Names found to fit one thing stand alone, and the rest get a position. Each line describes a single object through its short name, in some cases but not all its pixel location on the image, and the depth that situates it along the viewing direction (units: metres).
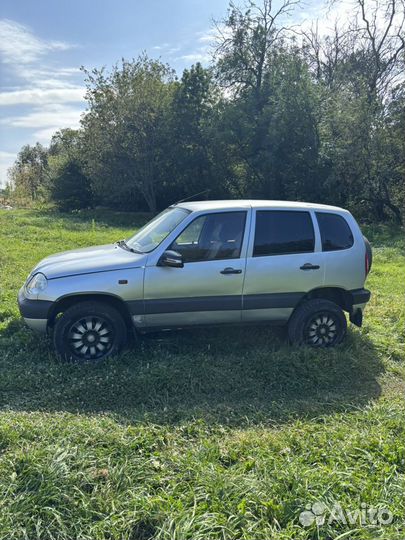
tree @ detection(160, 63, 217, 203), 23.88
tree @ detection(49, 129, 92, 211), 29.25
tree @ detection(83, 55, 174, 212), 23.69
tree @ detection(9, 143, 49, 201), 38.99
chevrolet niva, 4.73
